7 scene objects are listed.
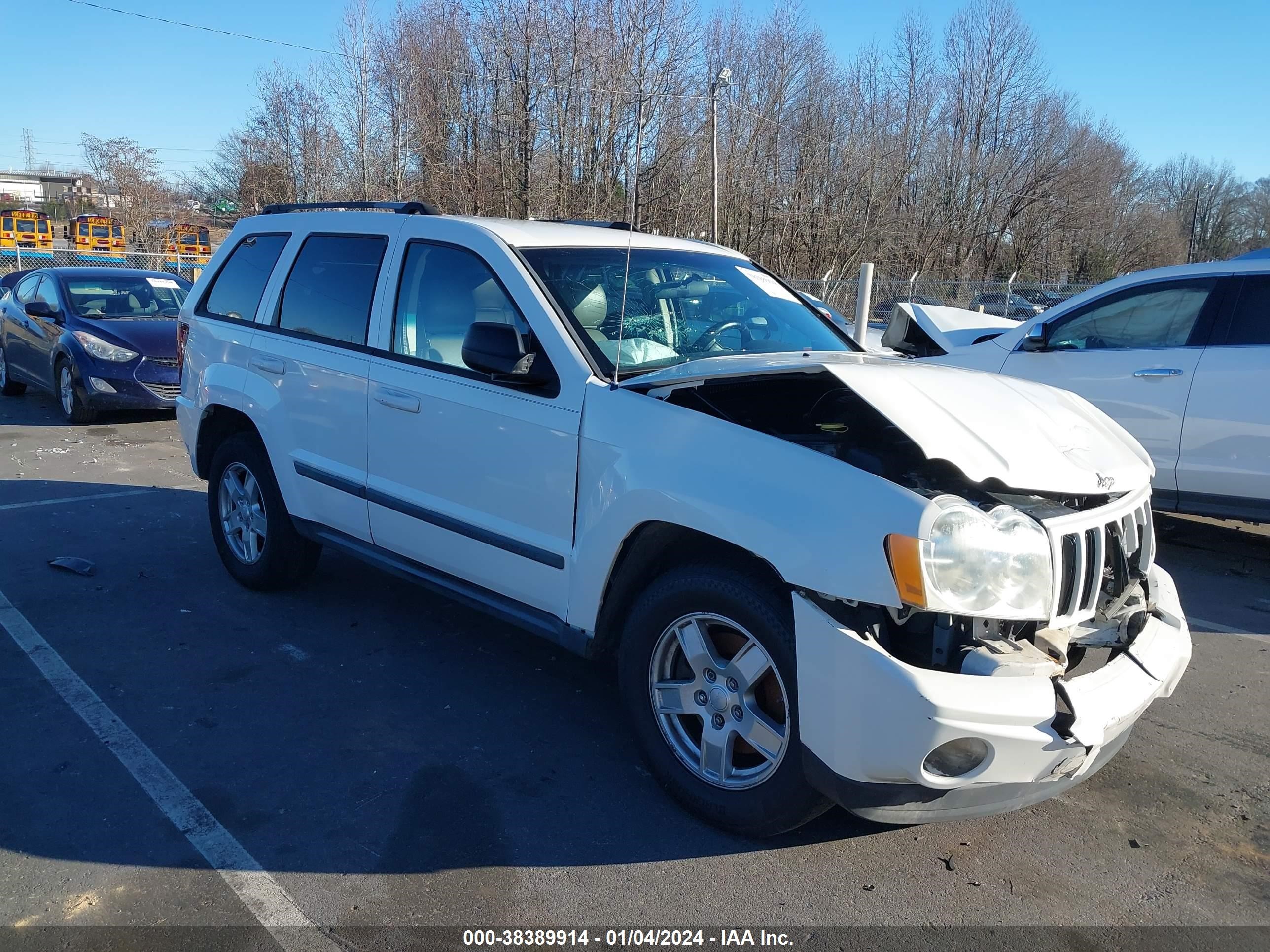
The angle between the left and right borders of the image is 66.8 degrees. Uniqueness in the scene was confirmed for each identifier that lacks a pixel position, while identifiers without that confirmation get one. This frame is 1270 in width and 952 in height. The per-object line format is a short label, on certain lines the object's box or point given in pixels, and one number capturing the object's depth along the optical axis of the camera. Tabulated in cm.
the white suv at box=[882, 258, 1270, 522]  620
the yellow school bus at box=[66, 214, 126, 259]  3750
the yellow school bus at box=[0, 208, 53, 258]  3981
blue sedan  1039
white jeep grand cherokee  264
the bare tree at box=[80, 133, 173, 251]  4203
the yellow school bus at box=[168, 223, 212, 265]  3825
